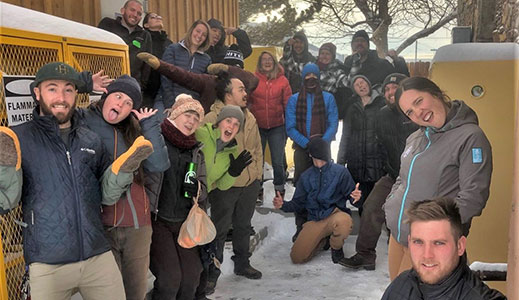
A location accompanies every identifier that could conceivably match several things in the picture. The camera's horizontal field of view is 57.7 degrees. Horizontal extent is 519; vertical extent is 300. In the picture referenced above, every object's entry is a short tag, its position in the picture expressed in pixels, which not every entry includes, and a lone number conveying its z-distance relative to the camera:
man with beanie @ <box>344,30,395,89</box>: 5.57
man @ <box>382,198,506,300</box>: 1.80
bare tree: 12.53
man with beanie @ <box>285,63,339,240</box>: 4.89
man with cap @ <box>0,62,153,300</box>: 1.92
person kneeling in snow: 4.41
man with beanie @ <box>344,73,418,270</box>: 4.25
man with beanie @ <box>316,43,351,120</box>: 5.72
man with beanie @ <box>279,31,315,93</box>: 5.91
